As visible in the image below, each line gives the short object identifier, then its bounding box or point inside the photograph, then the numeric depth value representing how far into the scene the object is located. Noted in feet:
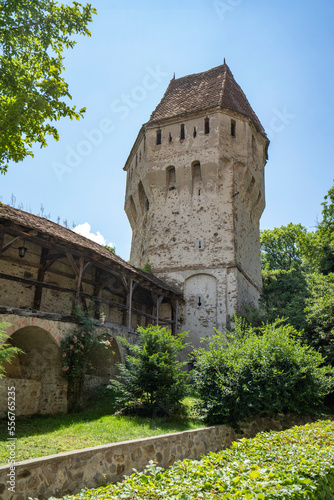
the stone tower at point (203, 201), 57.06
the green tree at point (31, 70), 22.03
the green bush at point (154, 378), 30.40
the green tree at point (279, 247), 98.53
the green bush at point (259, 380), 31.86
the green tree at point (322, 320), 44.60
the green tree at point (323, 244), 61.62
